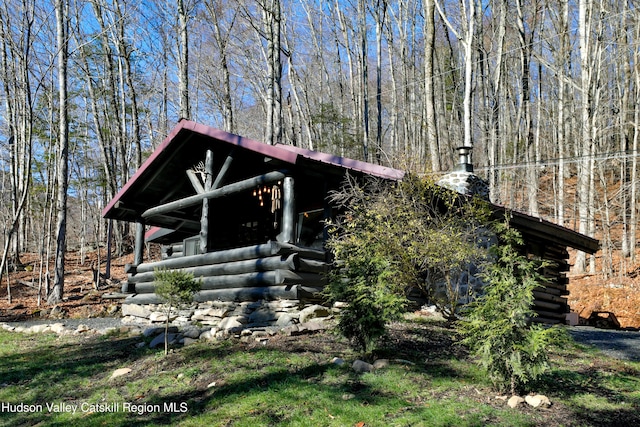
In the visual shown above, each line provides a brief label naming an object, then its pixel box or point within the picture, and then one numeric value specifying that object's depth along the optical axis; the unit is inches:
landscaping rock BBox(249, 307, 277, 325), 333.2
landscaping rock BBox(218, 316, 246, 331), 311.1
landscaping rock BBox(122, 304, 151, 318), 473.2
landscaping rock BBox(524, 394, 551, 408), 168.9
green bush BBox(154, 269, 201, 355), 277.7
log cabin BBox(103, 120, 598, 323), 346.6
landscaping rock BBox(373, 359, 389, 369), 217.8
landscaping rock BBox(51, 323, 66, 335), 412.4
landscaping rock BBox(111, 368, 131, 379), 253.3
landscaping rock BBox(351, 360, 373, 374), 213.9
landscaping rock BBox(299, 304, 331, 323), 318.7
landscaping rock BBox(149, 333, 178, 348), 309.1
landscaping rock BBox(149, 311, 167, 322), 436.1
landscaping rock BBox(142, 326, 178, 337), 345.4
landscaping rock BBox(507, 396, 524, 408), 169.0
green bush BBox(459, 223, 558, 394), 171.8
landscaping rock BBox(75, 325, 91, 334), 403.2
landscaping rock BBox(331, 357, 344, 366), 222.9
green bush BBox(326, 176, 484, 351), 235.1
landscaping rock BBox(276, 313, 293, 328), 315.6
